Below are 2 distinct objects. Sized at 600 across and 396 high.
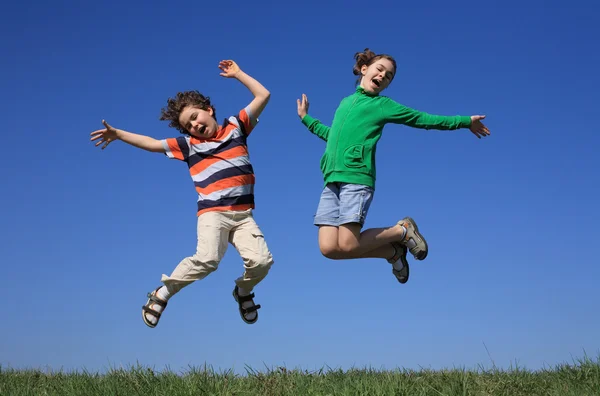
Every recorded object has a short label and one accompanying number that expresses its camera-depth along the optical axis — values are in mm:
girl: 6172
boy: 6379
